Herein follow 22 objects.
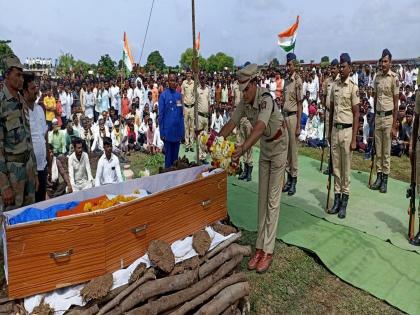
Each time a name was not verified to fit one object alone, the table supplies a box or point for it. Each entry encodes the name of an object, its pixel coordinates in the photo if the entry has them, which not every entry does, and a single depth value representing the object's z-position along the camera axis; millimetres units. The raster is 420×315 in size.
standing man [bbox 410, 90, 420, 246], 4781
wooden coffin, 2516
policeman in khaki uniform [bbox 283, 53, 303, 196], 6371
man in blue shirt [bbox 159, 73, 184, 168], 7344
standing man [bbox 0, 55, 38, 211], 3680
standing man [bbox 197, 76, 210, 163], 10430
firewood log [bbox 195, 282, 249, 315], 3130
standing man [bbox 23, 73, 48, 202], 4363
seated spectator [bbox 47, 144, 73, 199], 6266
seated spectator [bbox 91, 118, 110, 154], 10579
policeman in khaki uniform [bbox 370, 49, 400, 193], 6391
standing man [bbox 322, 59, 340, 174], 6727
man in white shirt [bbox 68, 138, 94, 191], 6402
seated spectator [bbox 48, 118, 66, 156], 9320
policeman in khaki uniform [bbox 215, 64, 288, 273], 3857
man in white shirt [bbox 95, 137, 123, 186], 6285
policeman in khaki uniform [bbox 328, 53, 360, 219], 5484
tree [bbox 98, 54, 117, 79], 31219
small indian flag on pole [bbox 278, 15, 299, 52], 12641
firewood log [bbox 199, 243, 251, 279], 3332
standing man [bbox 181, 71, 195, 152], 10258
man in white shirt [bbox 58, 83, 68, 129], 15297
